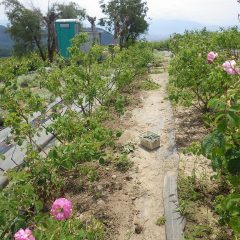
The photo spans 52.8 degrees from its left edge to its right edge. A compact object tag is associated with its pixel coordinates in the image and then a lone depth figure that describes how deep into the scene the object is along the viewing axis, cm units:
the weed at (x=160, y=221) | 243
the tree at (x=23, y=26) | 1507
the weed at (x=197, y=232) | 223
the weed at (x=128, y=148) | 358
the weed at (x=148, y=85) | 710
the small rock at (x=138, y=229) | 237
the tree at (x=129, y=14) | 1607
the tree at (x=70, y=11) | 1818
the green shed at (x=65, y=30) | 1179
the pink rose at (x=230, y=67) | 164
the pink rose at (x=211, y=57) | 231
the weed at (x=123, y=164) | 325
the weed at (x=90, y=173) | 299
